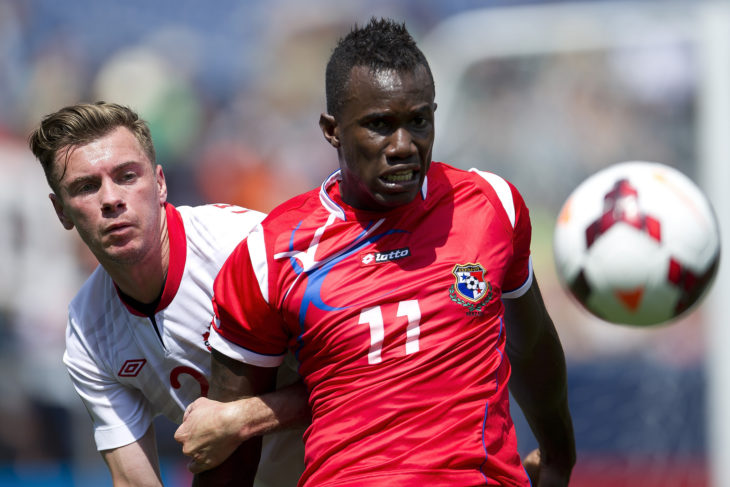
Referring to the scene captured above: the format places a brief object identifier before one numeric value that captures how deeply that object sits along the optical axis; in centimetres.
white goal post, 1391
